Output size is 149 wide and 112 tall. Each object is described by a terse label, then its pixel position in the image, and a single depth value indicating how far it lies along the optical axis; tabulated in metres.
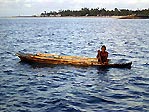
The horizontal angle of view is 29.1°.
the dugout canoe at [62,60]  24.88
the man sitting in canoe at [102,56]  24.65
